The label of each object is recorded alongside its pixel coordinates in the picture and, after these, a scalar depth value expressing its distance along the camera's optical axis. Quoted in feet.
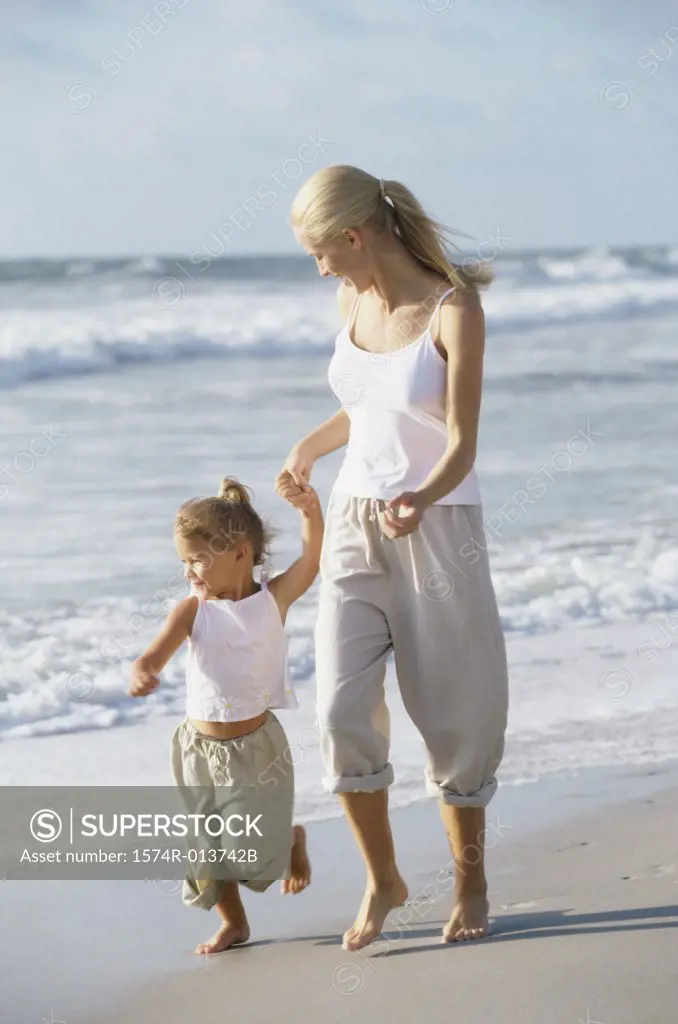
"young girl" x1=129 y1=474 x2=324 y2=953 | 18.97
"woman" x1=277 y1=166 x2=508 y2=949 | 18.02
